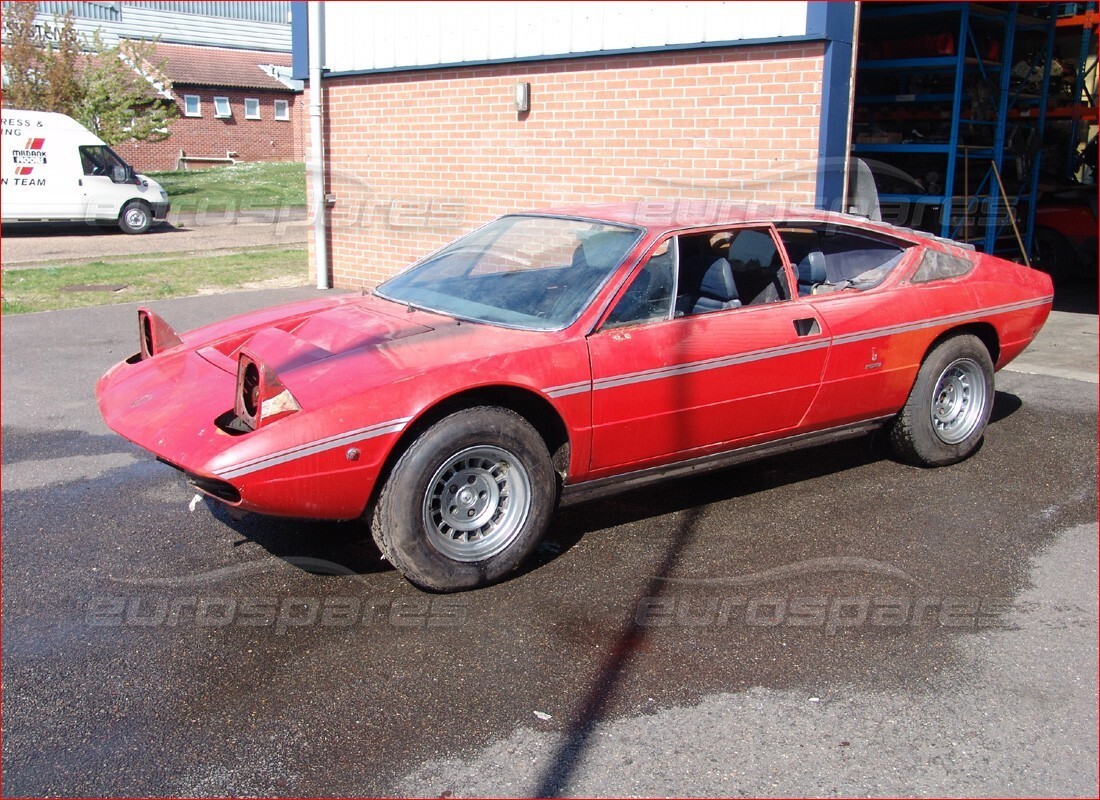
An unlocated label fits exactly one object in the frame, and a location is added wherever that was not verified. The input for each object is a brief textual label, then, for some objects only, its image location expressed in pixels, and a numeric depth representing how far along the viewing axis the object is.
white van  20.47
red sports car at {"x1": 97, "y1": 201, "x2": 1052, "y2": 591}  3.91
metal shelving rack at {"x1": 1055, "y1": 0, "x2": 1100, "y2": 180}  12.65
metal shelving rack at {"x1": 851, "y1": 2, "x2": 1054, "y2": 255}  10.84
